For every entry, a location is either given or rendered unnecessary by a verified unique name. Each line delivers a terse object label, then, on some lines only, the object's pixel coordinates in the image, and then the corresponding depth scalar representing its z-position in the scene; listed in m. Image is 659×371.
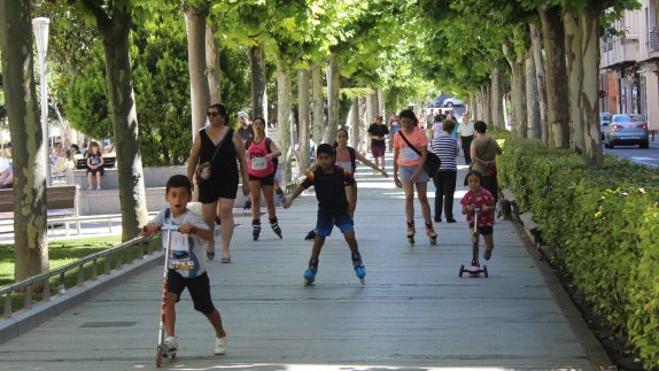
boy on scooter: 9.46
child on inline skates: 13.77
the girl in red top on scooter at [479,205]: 14.84
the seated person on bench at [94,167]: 31.91
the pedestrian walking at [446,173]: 21.80
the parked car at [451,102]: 117.64
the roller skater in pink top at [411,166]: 17.92
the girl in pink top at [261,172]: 19.23
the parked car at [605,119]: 63.89
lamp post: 24.23
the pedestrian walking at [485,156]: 21.47
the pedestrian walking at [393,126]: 56.09
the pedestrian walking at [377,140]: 42.58
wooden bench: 23.89
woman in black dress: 15.14
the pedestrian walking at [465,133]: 45.17
